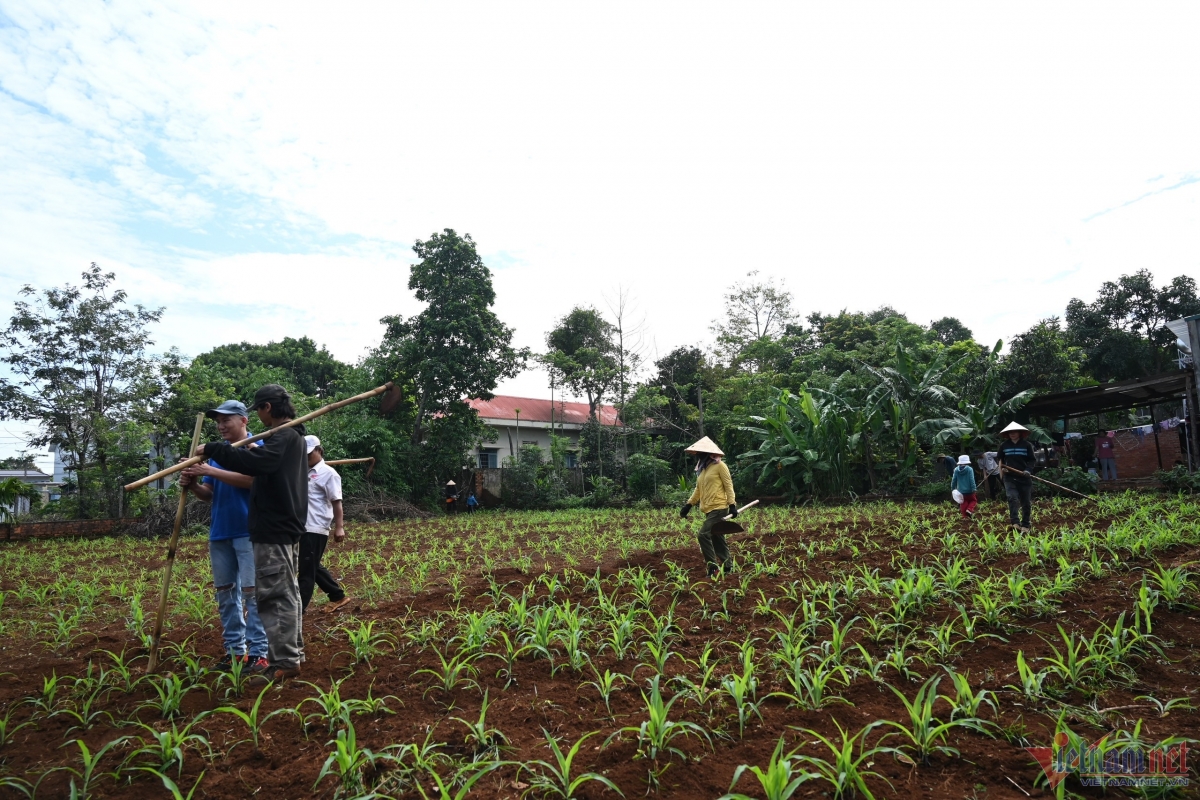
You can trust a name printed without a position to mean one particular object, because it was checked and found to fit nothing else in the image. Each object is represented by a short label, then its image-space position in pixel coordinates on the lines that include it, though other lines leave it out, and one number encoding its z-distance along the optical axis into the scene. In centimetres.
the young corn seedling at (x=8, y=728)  334
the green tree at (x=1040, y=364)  2035
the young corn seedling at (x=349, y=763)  280
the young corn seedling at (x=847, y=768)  253
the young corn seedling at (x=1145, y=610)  398
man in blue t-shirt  428
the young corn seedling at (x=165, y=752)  300
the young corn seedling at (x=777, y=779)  244
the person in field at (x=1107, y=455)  1995
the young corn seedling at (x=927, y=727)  284
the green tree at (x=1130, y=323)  2673
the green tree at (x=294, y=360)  3080
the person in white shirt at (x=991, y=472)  1395
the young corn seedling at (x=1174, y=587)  433
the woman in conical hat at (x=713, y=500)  677
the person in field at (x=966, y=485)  1015
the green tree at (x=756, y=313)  3228
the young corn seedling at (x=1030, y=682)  331
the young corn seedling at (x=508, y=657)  398
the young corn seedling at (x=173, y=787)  257
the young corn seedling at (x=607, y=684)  359
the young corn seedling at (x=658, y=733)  295
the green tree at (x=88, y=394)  1692
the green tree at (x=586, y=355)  2333
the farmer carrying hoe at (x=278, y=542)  404
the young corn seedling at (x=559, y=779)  263
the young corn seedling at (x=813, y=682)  338
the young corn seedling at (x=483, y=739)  308
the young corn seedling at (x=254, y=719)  324
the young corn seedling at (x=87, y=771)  285
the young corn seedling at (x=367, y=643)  434
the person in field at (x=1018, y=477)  862
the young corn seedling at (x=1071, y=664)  345
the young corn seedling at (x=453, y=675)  380
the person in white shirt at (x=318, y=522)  544
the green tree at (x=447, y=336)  2102
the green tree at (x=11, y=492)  1341
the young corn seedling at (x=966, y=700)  308
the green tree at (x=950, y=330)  3553
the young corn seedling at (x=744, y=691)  326
